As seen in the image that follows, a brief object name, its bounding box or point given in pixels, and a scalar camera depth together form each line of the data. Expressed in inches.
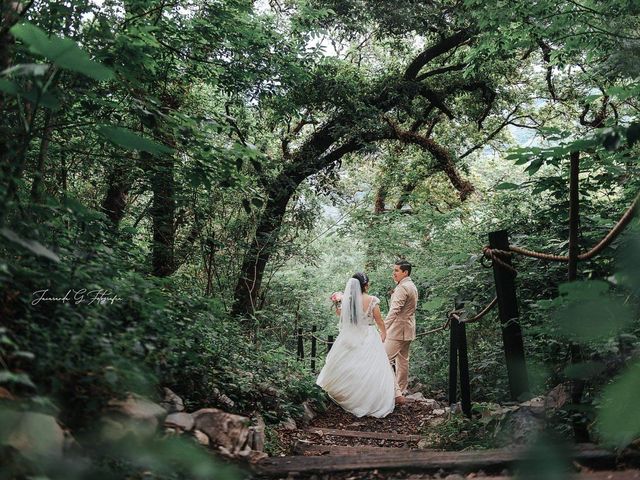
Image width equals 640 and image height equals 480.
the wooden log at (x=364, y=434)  223.6
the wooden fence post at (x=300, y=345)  404.9
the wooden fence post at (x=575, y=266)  122.9
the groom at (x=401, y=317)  309.9
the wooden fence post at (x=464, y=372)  208.4
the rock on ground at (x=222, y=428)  120.3
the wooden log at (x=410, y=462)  100.4
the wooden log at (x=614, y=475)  89.1
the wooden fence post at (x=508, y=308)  166.9
